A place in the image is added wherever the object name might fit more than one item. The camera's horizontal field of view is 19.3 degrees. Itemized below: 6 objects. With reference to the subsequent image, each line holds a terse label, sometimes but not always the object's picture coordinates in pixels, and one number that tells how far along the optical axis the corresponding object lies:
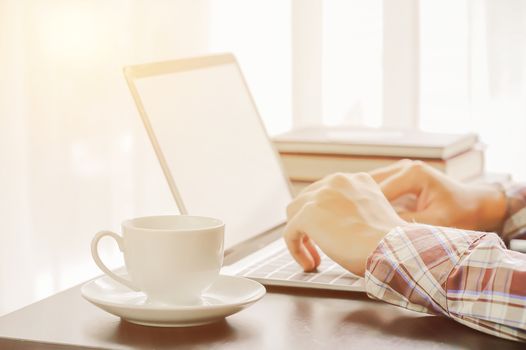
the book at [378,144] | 1.90
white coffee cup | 1.33
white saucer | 1.32
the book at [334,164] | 1.92
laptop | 1.55
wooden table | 1.31
